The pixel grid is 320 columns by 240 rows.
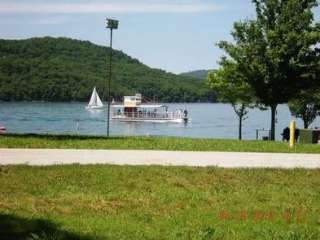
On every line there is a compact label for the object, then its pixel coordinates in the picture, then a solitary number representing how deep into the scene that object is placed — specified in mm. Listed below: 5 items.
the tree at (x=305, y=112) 57856
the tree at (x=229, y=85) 32438
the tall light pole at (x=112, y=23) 38375
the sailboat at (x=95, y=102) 165750
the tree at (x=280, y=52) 29906
